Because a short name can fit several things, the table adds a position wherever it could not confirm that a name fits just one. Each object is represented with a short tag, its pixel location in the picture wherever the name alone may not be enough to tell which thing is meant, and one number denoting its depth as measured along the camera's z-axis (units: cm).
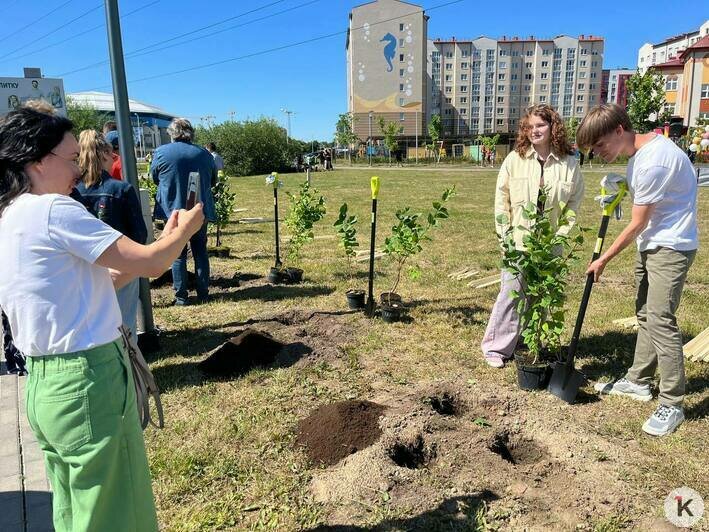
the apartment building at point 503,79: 10138
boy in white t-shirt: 306
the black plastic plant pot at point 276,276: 702
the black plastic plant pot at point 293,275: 705
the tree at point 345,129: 6909
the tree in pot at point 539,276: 369
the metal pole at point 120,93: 443
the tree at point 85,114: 5306
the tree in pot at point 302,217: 698
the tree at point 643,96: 4219
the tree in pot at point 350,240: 573
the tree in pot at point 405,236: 540
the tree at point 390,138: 6044
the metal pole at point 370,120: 8372
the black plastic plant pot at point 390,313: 538
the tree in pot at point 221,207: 887
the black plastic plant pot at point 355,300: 573
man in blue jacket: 560
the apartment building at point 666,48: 9294
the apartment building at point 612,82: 10575
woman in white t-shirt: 155
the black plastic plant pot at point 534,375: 379
